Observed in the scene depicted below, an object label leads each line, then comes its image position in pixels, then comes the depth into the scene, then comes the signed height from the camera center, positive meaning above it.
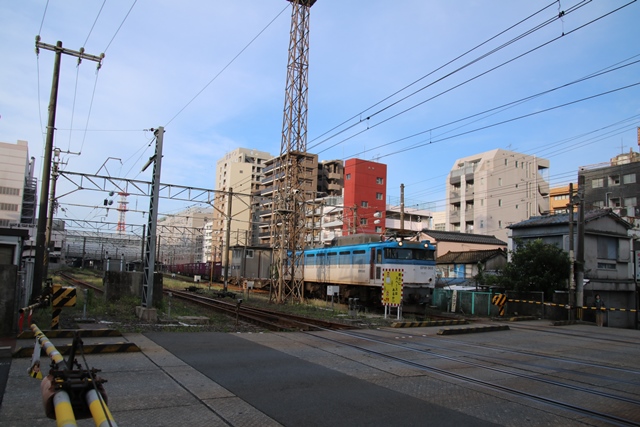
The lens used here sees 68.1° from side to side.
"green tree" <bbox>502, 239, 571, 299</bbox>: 23.27 -0.12
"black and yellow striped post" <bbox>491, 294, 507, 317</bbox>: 21.22 -1.63
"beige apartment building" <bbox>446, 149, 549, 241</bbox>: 60.44 +9.46
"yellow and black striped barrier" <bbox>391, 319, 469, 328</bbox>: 15.29 -2.07
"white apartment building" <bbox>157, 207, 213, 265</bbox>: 92.12 +0.15
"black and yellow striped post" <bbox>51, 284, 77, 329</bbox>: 10.93 -1.21
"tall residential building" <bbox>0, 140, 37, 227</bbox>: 71.62 +10.20
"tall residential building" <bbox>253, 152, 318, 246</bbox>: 81.81 +12.64
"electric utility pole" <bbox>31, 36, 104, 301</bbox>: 15.92 +1.70
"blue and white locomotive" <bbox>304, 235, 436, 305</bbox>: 21.73 -0.27
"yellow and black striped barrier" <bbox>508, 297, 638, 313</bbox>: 21.58 -1.70
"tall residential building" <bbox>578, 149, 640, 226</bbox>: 50.28 +9.47
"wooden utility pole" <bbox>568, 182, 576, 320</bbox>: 20.58 -0.50
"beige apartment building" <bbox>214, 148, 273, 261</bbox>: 104.12 +18.42
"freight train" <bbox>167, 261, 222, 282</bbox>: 55.53 -2.18
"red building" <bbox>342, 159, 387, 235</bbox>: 77.21 +12.08
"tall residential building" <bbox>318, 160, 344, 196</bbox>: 90.75 +15.91
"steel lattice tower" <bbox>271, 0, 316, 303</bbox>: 26.28 +3.72
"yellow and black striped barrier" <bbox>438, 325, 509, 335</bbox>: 14.11 -2.06
